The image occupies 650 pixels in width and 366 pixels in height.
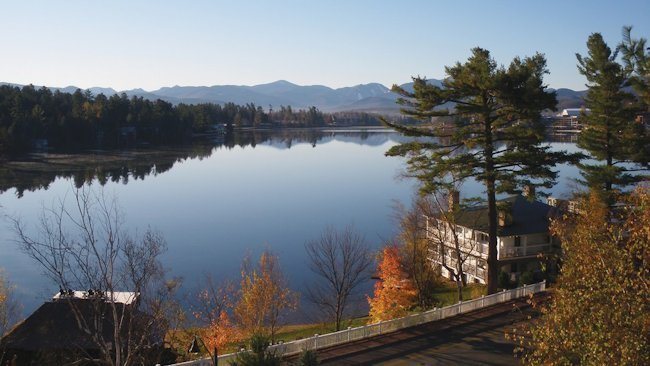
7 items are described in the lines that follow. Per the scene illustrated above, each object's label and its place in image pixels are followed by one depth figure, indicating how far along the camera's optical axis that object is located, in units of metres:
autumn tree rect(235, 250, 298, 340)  28.23
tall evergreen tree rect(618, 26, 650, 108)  24.52
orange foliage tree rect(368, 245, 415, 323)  29.62
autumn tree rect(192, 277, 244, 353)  25.80
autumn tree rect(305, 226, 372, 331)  34.28
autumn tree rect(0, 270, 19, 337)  22.27
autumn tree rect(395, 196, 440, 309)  33.06
